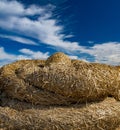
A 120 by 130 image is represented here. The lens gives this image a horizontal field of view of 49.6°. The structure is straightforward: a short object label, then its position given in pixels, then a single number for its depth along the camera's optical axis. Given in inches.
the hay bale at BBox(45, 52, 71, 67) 113.7
